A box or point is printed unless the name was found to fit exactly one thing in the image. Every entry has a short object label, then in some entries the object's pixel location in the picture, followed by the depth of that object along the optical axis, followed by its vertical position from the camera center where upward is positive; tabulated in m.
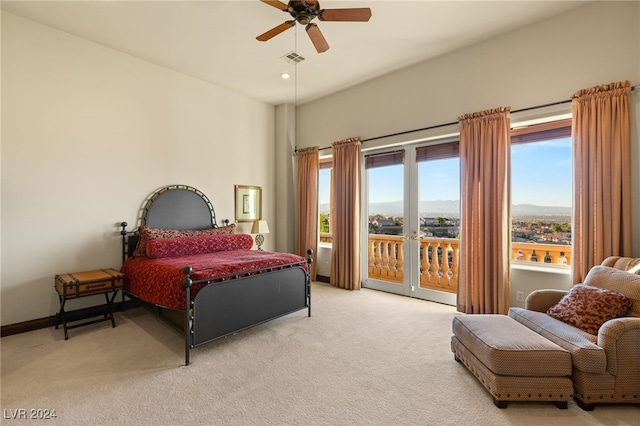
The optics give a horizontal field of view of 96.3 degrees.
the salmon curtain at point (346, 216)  4.90 -0.05
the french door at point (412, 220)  4.21 -0.12
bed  2.66 -0.61
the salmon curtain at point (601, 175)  2.78 +0.37
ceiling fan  2.48 +1.78
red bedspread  2.70 -0.59
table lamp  5.21 -0.26
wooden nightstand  3.03 -0.79
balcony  3.50 -0.66
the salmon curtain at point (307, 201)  5.54 +0.23
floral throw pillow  2.14 -0.74
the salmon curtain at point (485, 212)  3.44 +0.01
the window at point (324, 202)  5.72 +0.22
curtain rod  3.15 +1.24
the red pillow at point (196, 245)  3.59 -0.44
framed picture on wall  5.39 +0.20
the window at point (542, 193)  3.37 +0.24
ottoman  1.90 -1.06
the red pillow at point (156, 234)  3.81 -0.29
